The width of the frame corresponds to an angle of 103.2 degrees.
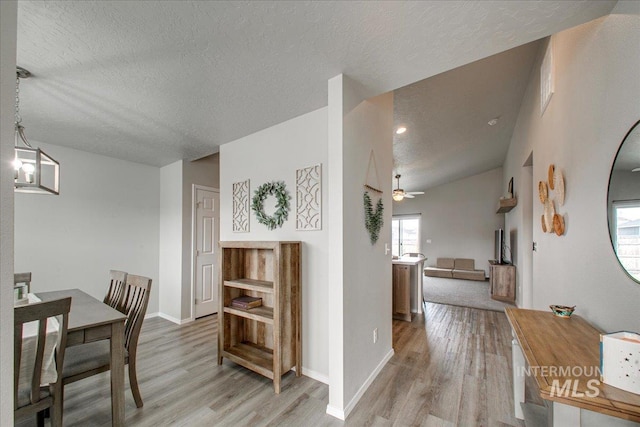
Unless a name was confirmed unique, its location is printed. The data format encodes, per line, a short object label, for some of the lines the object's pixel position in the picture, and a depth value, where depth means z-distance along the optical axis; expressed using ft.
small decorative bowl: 5.17
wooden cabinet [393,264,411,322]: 12.92
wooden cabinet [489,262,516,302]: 16.21
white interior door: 13.32
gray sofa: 24.95
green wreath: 8.60
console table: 2.72
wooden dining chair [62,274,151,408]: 5.52
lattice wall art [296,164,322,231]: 7.88
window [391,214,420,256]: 30.73
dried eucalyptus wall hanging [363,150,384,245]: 7.47
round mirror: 3.67
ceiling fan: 19.36
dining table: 5.17
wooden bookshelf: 7.16
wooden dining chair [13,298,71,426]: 3.99
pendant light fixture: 5.93
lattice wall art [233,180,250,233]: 9.89
